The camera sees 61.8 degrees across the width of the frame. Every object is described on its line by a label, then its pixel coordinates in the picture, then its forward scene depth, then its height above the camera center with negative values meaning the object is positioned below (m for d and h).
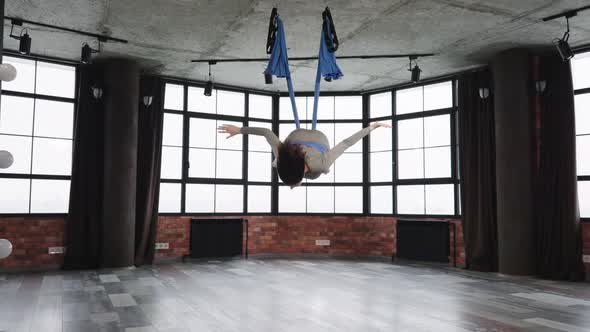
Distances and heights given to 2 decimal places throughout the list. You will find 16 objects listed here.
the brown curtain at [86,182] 6.86 +0.34
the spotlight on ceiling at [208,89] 7.31 +1.77
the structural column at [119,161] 6.89 +0.64
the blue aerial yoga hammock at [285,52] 3.74 +1.21
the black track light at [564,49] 5.54 +1.83
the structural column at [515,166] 6.29 +0.60
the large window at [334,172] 8.76 +0.67
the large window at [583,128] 6.30 +1.10
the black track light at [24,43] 5.50 +1.82
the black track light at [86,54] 6.00 +1.85
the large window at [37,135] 6.68 +0.98
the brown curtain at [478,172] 6.86 +0.57
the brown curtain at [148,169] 7.34 +0.57
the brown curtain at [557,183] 6.11 +0.37
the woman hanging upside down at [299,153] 3.41 +0.40
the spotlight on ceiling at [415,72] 6.67 +1.87
